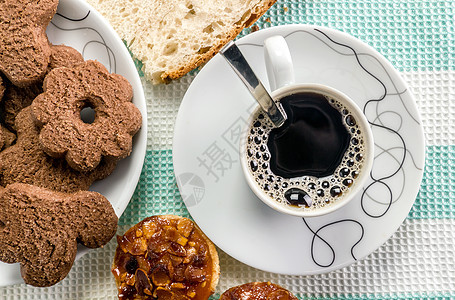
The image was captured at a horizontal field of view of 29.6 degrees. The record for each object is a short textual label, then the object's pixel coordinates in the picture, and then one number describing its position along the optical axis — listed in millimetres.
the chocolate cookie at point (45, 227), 448
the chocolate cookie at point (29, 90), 464
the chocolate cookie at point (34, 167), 457
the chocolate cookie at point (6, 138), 463
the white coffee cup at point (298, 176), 425
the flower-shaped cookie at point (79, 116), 448
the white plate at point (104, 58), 466
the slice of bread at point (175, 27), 483
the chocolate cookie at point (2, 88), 459
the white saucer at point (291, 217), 449
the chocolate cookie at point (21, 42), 454
